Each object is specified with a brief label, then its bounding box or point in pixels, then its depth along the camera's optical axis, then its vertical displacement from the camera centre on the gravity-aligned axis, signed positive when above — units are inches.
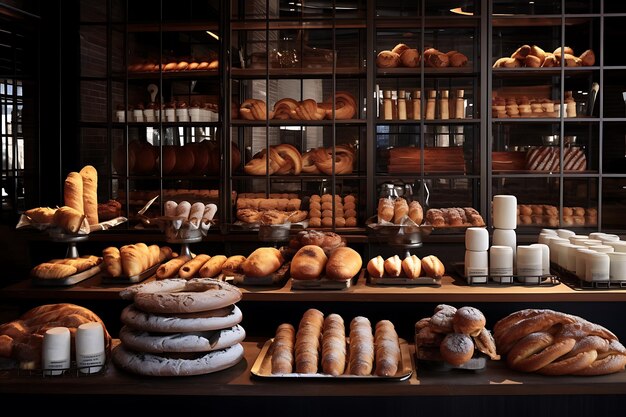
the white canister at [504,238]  128.7 -8.3
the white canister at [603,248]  121.6 -9.6
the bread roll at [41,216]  124.9 -4.5
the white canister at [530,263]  120.3 -11.9
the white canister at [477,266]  121.3 -12.6
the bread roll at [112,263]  120.4 -12.0
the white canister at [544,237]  137.1 -8.8
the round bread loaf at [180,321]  84.1 -15.2
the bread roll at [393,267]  120.7 -12.7
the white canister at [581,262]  118.0 -11.6
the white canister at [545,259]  121.5 -11.4
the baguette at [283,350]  87.4 -19.8
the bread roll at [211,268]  122.6 -13.1
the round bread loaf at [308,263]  115.6 -11.7
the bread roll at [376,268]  121.6 -12.9
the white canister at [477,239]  121.4 -8.1
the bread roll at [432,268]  121.0 -12.8
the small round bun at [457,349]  86.3 -18.6
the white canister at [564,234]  139.5 -8.3
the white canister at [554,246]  131.5 -10.2
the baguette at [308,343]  86.8 -18.9
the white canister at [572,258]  123.3 -11.4
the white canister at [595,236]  138.4 -8.6
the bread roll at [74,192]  133.0 -0.5
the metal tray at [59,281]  118.5 -14.7
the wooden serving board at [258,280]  119.1 -14.5
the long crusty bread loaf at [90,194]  139.8 -0.9
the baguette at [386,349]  86.4 -19.6
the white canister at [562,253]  127.3 -10.8
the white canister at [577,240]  130.9 -8.9
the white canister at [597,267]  115.7 -12.1
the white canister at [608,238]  131.7 -8.8
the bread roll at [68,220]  124.5 -5.1
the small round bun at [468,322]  85.7 -15.3
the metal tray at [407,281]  120.3 -14.8
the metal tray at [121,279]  120.7 -14.7
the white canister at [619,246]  122.3 -9.3
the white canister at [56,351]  85.4 -18.8
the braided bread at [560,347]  87.0 -18.8
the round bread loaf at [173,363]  85.4 -20.2
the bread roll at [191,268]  121.6 -13.0
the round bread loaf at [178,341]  84.4 -17.5
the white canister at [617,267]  116.7 -12.1
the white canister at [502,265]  121.0 -12.3
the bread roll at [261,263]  118.8 -12.0
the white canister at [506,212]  129.0 -3.8
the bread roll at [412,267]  120.3 -12.7
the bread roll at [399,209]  184.9 -4.8
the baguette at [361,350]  86.5 -19.4
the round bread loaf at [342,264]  115.3 -11.9
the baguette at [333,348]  86.4 -19.2
